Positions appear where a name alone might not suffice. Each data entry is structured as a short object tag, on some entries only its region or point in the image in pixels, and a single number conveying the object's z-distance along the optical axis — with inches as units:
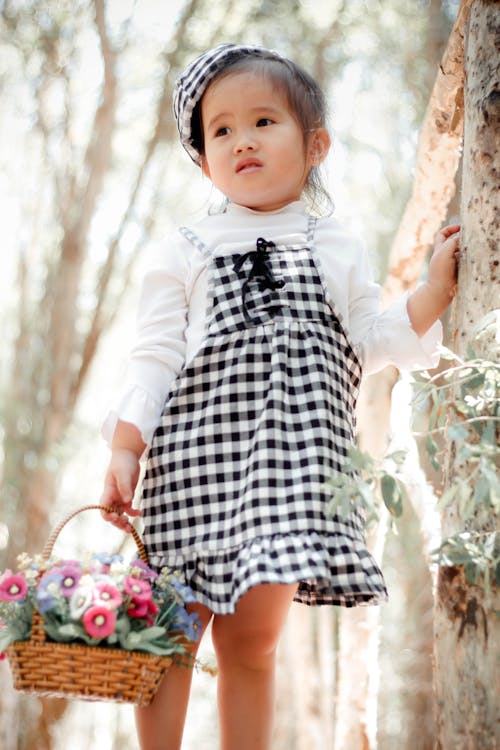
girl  66.2
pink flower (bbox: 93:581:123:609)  59.9
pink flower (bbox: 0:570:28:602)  62.4
